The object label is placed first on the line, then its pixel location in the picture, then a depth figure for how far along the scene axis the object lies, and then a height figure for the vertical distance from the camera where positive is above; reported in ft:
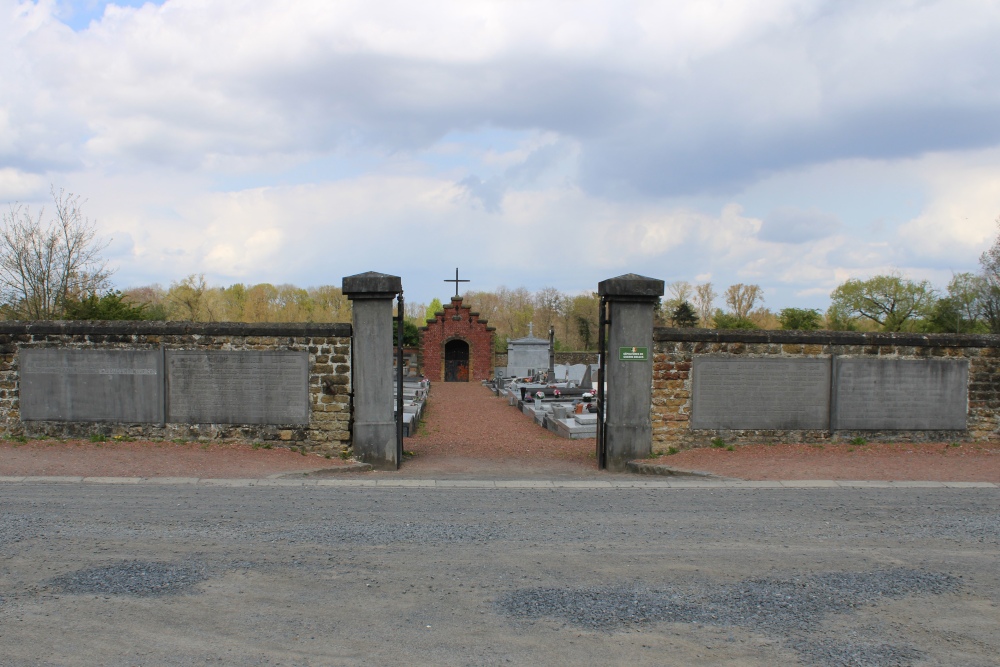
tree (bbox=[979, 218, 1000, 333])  135.03 +8.33
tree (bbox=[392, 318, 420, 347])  147.33 -0.32
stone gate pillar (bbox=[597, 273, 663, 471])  35.68 -2.00
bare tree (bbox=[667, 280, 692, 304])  227.20 +13.45
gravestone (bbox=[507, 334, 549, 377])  123.65 -3.68
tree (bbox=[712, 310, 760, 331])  130.31 +2.39
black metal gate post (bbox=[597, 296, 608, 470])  35.91 -3.04
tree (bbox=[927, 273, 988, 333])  137.59 +5.80
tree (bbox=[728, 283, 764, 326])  230.40 +12.01
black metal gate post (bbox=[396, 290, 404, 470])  34.62 -2.21
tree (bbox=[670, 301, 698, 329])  157.28 +4.01
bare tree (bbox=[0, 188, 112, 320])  79.87 +6.04
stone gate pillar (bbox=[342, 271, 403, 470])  34.81 -2.06
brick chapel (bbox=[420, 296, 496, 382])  138.51 -1.18
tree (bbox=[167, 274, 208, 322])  131.44 +6.41
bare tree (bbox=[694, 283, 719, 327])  231.09 +12.02
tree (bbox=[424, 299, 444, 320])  267.74 +10.17
